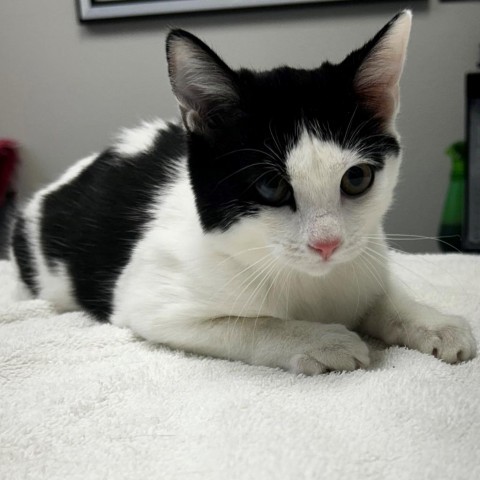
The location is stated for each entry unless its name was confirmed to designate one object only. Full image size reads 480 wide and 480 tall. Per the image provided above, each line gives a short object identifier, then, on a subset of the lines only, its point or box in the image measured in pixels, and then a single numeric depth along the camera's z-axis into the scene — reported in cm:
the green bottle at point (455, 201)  54
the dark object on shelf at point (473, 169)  50
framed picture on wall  57
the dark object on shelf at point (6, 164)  63
